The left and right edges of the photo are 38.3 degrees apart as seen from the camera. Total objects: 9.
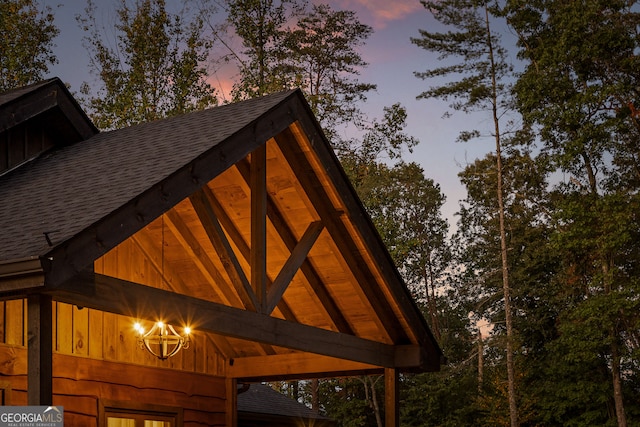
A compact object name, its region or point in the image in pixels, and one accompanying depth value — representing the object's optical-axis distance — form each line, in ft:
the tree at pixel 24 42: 86.98
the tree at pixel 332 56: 93.50
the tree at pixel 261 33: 89.81
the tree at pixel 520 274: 98.12
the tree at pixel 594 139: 83.05
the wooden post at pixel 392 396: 32.30
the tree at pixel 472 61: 99.04
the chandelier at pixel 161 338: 29.68
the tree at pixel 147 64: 84.28
